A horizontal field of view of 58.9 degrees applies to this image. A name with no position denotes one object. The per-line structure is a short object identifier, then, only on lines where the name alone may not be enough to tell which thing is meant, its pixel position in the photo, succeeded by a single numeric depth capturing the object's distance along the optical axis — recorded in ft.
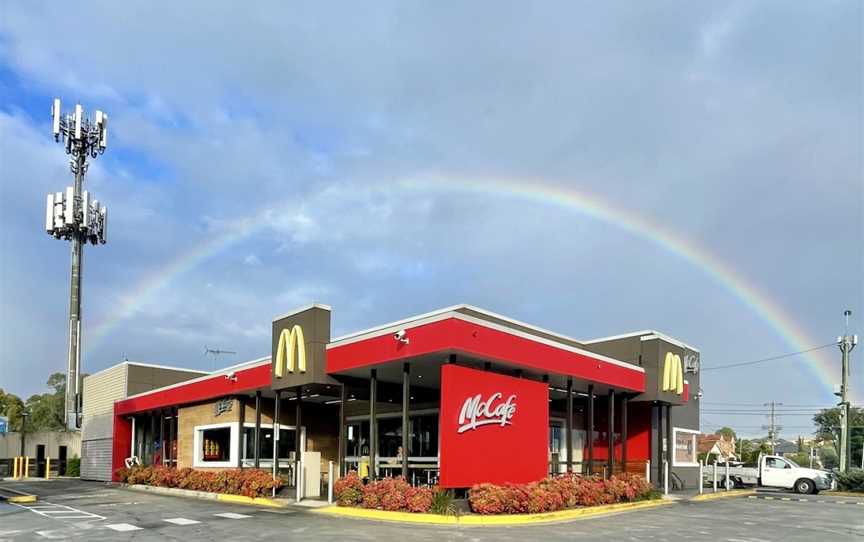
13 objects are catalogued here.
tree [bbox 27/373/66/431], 297.12
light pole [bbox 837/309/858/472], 134.62
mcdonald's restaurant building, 67.05
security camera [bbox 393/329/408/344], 67.26
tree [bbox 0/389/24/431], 273.33
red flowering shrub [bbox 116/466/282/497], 83.71
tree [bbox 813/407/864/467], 278.67
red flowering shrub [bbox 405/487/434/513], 62.69
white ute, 113.50
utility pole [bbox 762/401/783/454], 345.00
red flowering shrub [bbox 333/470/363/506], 68.54
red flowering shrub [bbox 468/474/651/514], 63.72
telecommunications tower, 187.93
